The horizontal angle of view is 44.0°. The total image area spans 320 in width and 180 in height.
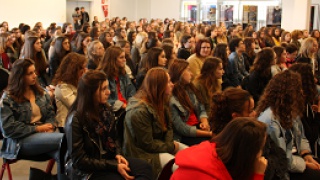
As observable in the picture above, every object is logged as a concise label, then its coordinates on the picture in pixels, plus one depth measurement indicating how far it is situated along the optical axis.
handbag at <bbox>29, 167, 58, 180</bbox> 2.86
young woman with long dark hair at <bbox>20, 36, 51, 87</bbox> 5.69
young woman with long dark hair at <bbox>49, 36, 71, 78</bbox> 6.12
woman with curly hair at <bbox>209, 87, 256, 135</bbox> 2.98
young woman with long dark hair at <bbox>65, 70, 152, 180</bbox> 2.77
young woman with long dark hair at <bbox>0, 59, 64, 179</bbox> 3.36
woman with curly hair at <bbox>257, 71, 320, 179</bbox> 3.04
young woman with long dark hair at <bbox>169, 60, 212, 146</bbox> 3.82
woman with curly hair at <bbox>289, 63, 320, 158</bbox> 3.67
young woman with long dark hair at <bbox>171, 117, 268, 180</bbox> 1.96
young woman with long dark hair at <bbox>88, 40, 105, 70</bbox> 5.82
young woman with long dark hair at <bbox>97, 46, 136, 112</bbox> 4.61
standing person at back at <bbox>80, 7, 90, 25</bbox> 17.86
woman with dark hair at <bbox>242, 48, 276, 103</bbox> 5.52
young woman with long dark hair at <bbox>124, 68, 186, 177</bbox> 3.21
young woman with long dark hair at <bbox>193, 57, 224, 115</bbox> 4.44
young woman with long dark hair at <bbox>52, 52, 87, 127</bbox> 4.00
